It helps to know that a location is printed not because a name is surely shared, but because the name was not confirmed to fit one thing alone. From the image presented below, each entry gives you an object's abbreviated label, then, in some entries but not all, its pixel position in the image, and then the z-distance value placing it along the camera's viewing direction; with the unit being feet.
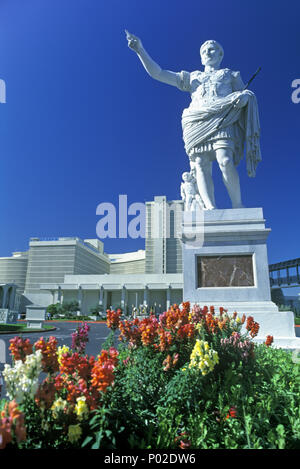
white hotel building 197.88
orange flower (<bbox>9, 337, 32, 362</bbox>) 6.29
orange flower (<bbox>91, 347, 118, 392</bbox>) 5.46
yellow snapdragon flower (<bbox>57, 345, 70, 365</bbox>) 8.18
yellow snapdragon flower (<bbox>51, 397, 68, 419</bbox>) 5.43
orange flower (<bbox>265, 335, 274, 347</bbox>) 11.57
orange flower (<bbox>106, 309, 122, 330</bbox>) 10.58
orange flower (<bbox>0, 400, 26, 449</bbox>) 3.93
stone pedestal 18.89
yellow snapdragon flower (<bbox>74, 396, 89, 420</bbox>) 5.28
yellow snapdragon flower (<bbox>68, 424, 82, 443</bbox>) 5.12
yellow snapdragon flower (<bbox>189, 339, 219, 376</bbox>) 7.23
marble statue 22.00
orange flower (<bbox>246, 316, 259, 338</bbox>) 11.78
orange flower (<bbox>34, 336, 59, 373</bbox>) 6.84
